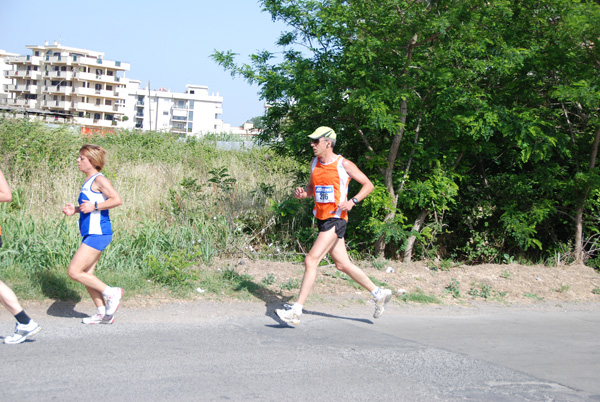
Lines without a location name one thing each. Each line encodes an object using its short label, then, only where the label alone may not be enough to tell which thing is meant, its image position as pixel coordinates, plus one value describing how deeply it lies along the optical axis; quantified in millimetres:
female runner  5703
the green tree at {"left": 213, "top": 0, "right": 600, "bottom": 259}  8758
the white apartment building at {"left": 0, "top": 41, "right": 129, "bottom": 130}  117562
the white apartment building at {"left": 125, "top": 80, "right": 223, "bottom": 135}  149875
